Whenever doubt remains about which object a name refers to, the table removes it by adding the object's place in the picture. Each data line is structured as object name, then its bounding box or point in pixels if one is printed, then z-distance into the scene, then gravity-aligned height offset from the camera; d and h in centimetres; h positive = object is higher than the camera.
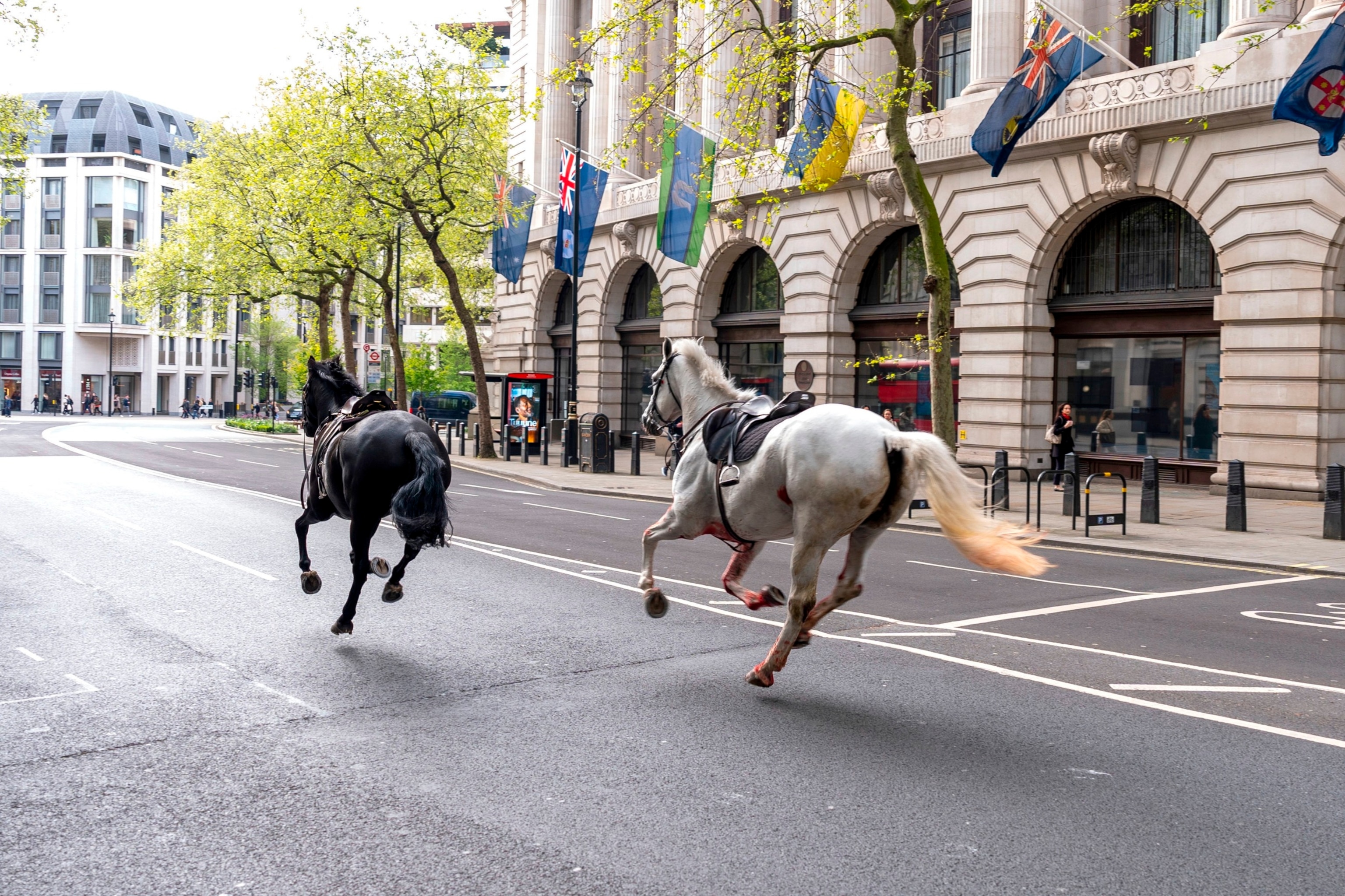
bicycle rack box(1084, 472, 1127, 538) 1723 -128
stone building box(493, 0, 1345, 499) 2283 +396
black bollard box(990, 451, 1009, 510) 2106 -111
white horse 725 -46
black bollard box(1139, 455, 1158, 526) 1931 -103
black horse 874 -48
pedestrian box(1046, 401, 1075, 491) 2488 -4
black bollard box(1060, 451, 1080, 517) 1913 -100
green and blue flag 3194 +626
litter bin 3158 -59
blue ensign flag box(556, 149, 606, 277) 3412 +634
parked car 7600 +107
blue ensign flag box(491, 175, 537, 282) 4019 +675
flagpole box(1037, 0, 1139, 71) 2344 +828
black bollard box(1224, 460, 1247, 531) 1834 -99
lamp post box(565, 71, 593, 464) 3334 +189
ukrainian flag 2598 +659
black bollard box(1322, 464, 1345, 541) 1736 -105
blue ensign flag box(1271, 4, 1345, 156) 1917 +565
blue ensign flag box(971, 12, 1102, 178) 2291 +691
